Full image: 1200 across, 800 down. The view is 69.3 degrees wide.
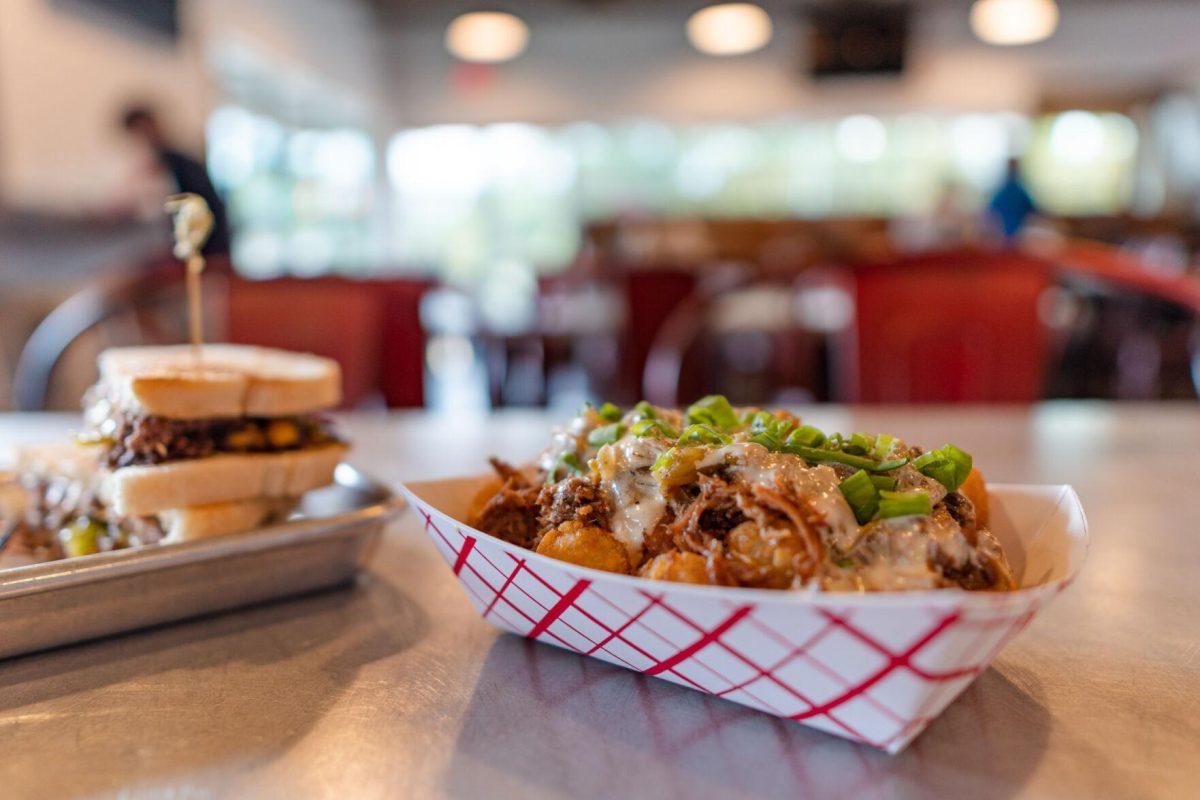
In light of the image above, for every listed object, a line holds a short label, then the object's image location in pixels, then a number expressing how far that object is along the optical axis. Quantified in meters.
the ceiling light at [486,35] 5.88
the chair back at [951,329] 2.31
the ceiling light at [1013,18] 5.70
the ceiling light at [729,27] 5.91
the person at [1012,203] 7.69
